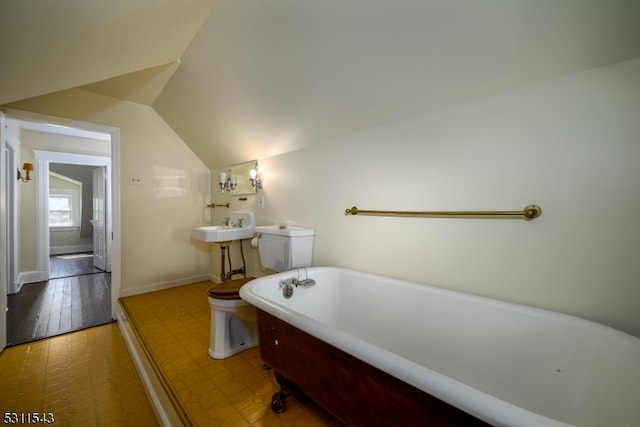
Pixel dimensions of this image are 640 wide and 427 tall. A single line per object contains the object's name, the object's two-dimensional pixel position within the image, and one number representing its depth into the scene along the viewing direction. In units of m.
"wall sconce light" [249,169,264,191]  2.58
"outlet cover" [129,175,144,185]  2.74
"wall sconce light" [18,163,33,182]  3.35
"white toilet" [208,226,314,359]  1.69
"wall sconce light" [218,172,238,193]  2.70
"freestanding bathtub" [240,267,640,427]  0.69
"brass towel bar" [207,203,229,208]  3.14
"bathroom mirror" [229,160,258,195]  2.70
